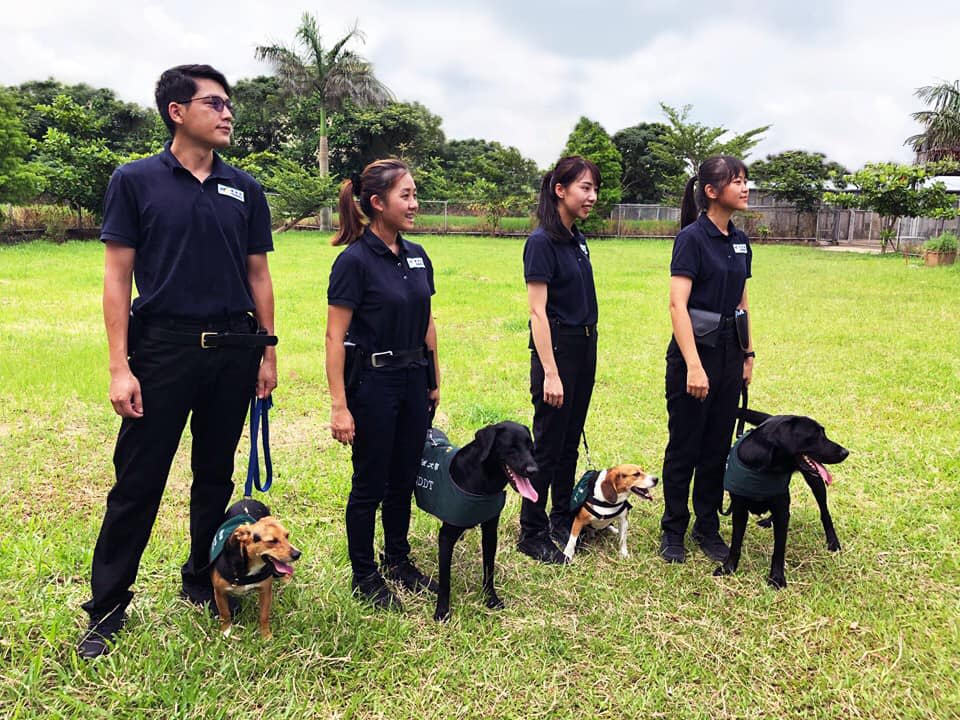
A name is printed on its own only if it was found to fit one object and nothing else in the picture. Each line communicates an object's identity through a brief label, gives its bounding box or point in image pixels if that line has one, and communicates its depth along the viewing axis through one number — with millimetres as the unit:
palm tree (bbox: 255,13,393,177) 30062
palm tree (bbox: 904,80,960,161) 25812
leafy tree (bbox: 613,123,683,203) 32594
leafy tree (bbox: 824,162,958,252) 19328
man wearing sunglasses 2363
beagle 3344
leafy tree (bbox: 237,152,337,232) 26953
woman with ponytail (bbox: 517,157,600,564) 3234
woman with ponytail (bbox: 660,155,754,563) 3316
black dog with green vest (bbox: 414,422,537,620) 2637
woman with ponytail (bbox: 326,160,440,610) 2773
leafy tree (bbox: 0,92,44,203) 16562
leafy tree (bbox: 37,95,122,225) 19422
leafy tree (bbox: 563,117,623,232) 28828
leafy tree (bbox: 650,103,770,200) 30359
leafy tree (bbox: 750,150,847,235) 27156
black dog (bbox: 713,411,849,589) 3000
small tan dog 2535
